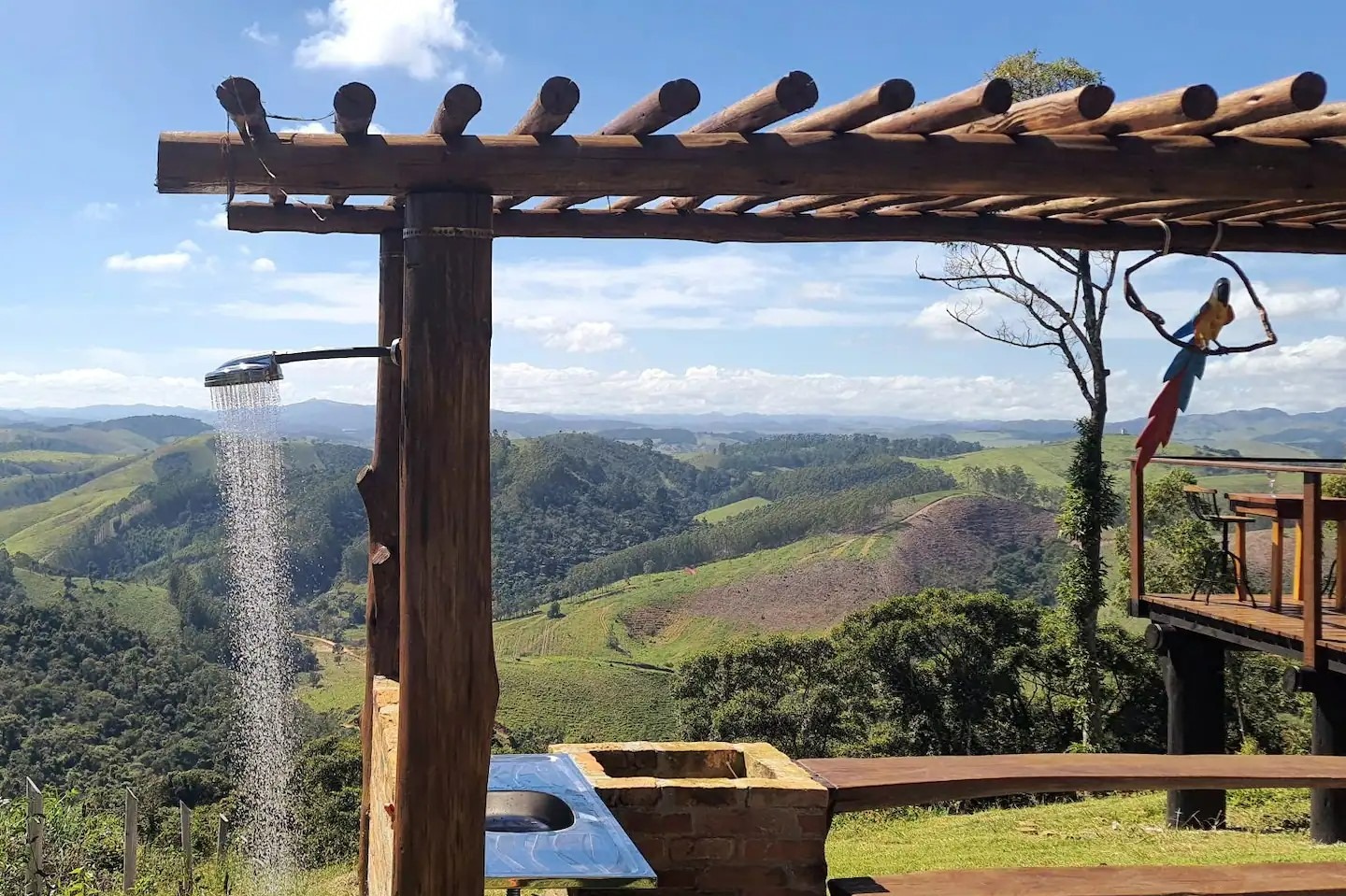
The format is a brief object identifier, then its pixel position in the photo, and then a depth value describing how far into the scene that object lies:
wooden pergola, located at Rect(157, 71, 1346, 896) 2.28
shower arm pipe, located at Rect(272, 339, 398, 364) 2.84
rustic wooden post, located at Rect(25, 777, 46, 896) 5.56
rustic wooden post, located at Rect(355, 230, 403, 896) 3.91
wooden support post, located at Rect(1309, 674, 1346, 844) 5.48
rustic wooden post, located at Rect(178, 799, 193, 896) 8.69
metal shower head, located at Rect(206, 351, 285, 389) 2.70
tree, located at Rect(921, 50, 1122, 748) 12.94
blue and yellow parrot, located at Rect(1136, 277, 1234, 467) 2.74
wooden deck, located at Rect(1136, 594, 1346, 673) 5.63
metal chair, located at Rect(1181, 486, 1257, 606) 6.05
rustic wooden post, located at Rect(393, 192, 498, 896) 2.33
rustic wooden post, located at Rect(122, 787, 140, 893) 7.32
